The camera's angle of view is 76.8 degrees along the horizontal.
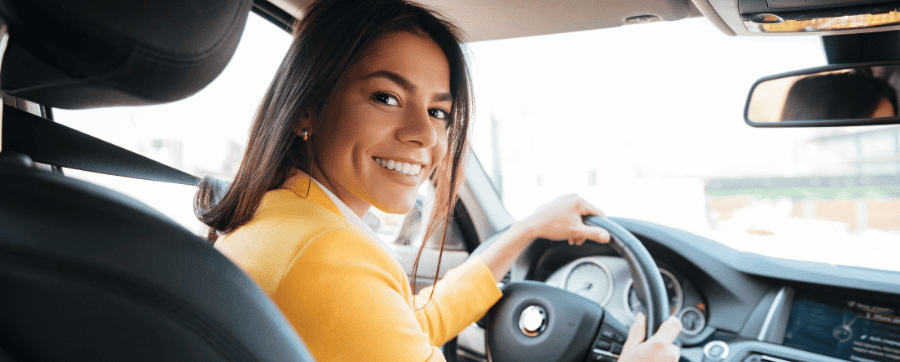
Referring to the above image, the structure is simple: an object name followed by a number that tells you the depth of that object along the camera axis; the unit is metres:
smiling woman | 0.93
